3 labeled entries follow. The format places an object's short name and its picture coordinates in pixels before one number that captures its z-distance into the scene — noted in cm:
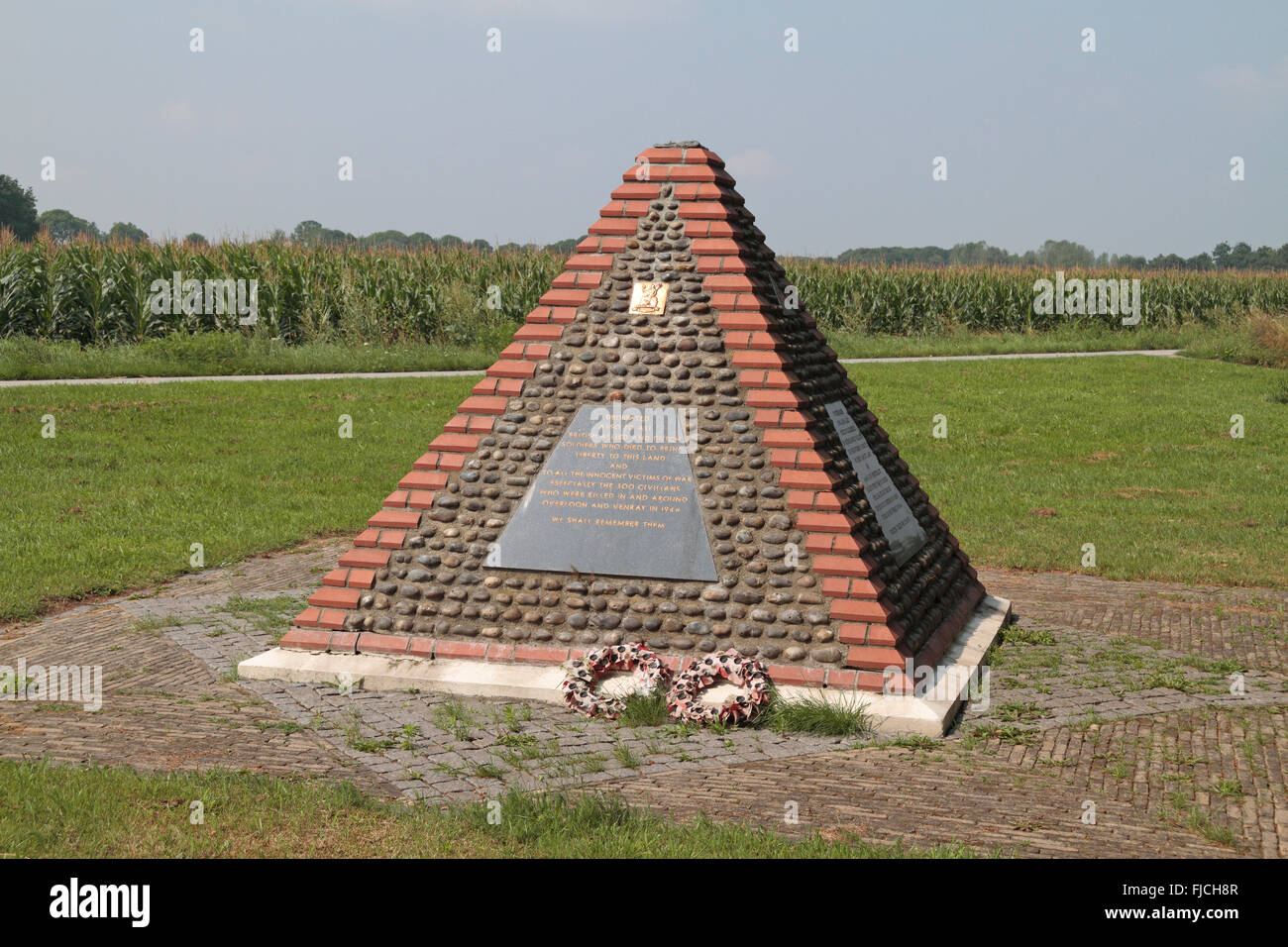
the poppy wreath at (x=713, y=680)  716
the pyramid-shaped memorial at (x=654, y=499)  766
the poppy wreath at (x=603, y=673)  737
